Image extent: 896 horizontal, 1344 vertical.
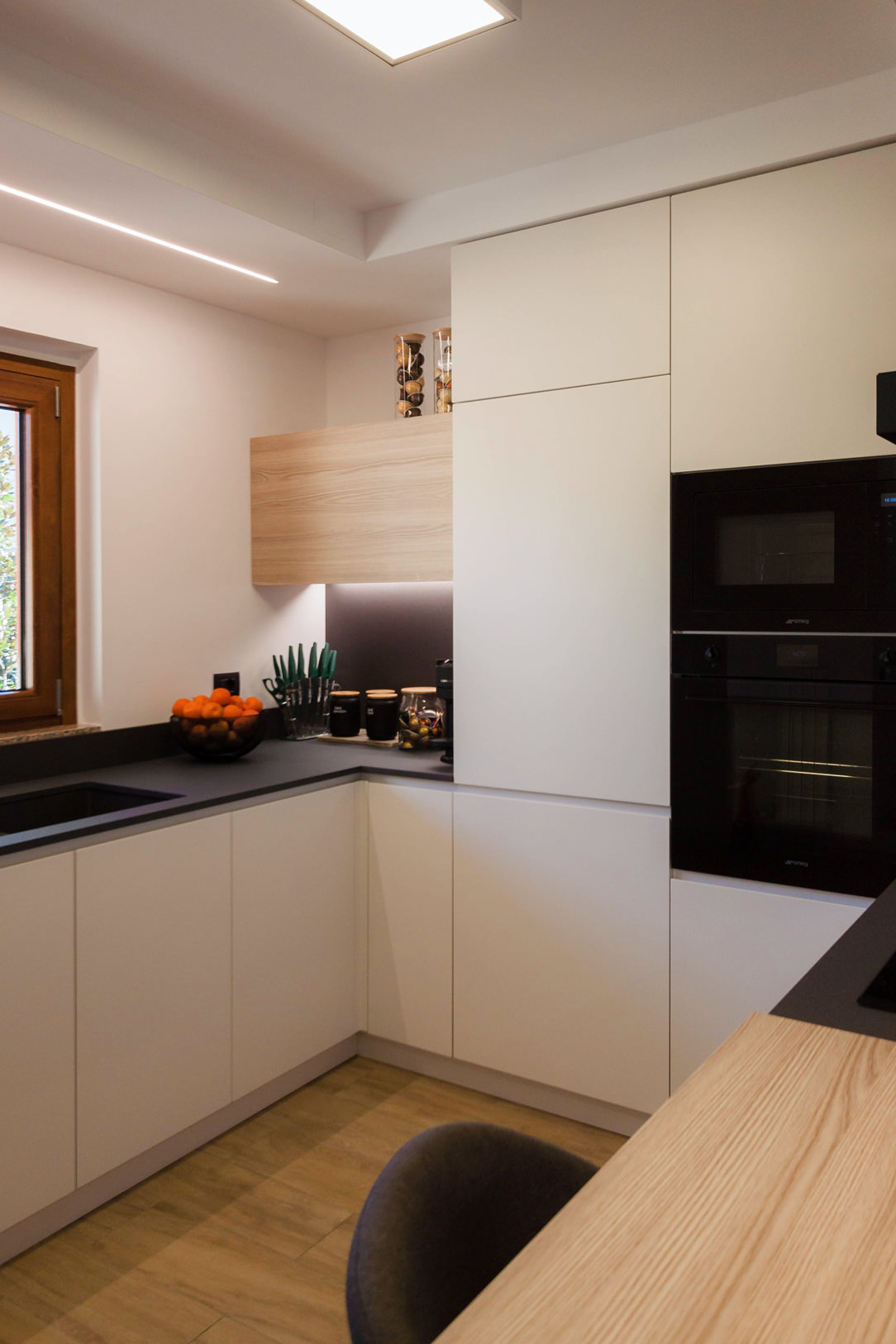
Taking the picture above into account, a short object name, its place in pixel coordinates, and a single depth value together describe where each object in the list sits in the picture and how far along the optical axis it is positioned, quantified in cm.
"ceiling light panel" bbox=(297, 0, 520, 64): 171
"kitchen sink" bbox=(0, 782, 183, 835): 257
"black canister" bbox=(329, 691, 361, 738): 341
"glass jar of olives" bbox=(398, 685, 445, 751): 318
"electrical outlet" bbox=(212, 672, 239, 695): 331
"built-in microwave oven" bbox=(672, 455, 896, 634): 212
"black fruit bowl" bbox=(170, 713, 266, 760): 292
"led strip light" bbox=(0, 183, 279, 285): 230
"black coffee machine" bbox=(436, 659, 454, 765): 302
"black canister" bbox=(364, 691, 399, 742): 330
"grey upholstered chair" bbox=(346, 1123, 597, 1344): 79
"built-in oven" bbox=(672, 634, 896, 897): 215
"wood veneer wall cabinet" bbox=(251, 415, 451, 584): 291
